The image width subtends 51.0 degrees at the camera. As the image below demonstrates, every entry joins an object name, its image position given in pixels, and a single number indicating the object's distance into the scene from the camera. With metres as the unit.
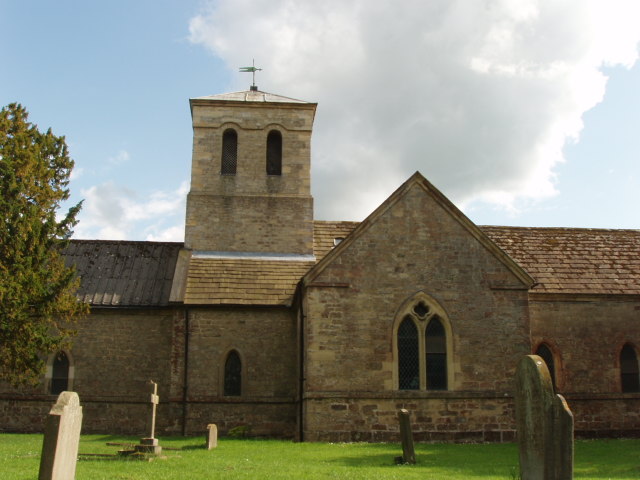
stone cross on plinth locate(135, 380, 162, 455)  14.48
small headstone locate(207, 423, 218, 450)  16.55
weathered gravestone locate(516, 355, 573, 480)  8.03
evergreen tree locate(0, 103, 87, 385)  19.30
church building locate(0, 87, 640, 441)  19.11
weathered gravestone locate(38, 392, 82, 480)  8.14
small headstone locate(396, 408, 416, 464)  13.73
